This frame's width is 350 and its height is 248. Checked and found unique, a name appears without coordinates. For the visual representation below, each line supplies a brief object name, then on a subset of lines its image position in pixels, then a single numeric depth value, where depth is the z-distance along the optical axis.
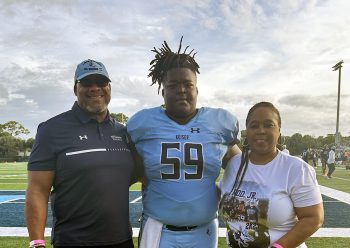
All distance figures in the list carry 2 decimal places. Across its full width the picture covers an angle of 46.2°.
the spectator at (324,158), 20.46
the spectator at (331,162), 17.30
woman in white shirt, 2.25
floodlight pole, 40.97
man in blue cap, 2.57
